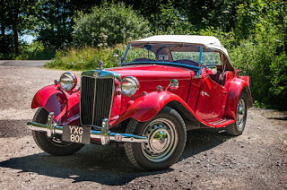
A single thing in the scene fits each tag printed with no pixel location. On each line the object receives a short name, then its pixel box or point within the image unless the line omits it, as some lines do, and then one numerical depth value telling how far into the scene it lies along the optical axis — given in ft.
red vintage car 13.50
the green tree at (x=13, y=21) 96.37
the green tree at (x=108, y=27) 65.67
